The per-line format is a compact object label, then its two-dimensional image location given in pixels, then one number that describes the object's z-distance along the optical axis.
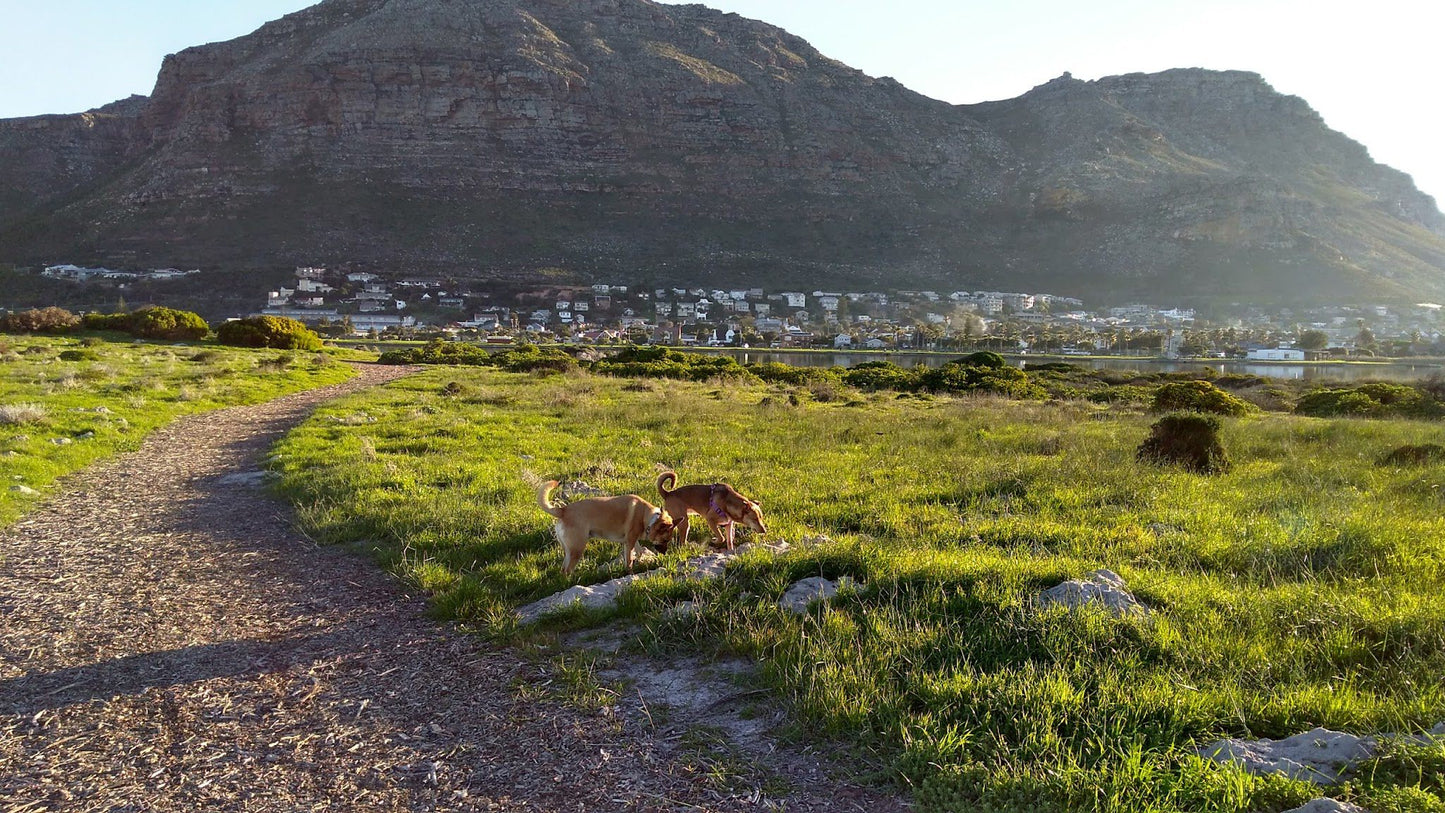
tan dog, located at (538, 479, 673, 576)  5.98
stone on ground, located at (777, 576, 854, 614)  5.05
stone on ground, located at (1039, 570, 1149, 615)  4.64
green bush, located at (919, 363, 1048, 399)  30.74
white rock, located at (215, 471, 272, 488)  10.24
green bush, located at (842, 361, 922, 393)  32.88
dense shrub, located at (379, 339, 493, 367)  43.44
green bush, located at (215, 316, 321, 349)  40.72
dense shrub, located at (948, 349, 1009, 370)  39.81
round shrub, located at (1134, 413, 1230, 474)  11.15
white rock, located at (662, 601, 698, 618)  4.93
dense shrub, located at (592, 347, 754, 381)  35.09
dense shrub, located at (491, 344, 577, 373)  35.47
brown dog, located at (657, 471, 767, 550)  6.55
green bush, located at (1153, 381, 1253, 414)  22.55
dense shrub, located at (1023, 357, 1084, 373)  45.25
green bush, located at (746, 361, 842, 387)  34.44
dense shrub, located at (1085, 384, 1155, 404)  27.80
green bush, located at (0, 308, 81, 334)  38.44
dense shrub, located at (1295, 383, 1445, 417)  22.73
